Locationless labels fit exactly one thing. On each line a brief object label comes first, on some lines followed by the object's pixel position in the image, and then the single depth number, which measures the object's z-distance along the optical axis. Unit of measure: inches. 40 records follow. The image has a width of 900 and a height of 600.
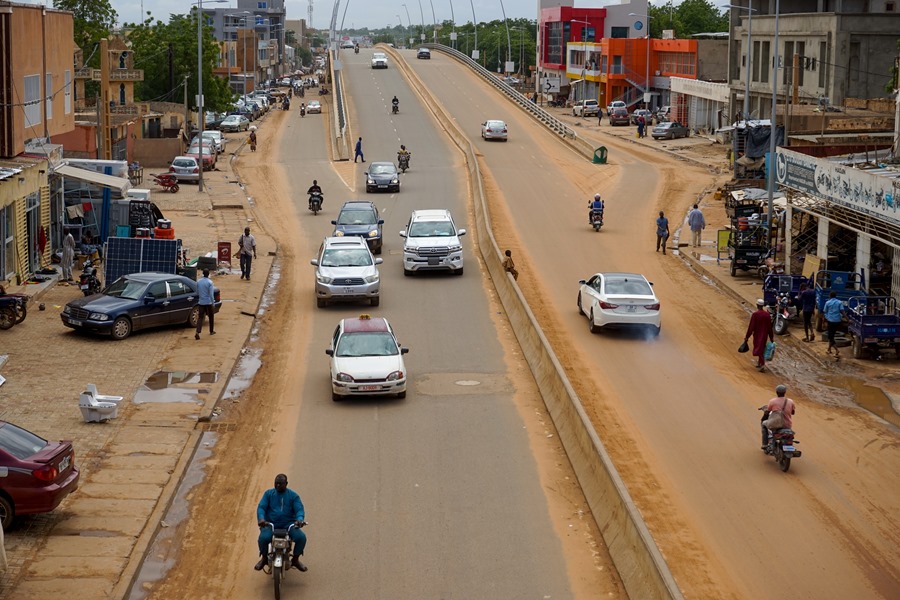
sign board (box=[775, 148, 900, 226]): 1139.9
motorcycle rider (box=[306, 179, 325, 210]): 2004.2
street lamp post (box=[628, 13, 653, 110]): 4042.6
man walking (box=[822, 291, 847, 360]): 1138.7
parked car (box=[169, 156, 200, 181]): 2327.8
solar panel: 1318.9
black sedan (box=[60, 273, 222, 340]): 1120.2
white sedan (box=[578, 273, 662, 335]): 1161.4
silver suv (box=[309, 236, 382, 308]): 1305.4
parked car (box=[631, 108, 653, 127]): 3550.7
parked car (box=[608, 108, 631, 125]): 3693.4
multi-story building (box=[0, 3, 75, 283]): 1327.5
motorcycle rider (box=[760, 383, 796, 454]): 792.3
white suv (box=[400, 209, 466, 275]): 1478.8
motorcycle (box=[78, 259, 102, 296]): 1300.4
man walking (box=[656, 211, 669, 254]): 1656.0
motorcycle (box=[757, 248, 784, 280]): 1407.5
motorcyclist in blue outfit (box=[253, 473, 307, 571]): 588.4
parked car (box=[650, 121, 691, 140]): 3230.8
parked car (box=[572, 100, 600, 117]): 4042.8
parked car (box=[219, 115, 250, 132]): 3435.0
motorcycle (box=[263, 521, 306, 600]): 582.9
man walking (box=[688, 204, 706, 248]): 1697.8
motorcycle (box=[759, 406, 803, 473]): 781.9
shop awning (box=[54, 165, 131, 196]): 1560.0
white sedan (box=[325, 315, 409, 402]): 946.7
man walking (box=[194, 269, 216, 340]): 1152.8
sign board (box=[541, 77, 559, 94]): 5228.3
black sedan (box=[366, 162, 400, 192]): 2203.5
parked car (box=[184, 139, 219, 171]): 2593.5
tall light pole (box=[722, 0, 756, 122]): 2204.4
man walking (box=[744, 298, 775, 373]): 1059.4
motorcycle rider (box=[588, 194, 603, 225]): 1814.8
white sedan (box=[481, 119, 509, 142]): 2908.5
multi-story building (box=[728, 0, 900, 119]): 2491.4
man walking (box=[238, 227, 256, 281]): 1448.1
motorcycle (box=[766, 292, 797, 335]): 1238.3
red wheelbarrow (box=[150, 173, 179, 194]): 2218.3
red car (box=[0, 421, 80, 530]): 639.1
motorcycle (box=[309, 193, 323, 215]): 2003.0
